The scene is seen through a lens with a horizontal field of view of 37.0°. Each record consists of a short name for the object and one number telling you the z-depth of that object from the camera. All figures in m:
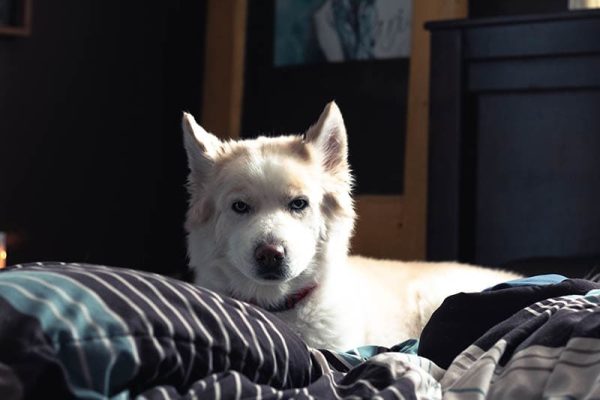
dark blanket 1.22
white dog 1.88
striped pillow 0.81
